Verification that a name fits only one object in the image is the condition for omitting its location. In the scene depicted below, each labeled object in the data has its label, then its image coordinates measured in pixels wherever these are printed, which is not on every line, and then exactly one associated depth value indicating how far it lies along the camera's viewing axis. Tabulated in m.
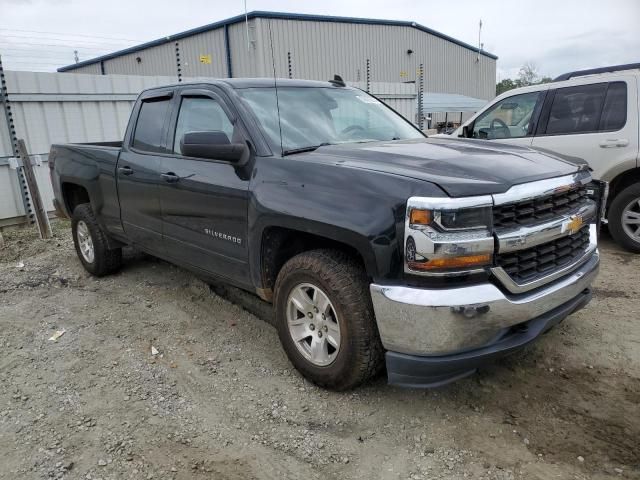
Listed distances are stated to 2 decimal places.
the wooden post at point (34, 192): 7.05
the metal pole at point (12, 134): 7.53
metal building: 21.05
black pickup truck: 2.48
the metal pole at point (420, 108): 11.38
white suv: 5.64
